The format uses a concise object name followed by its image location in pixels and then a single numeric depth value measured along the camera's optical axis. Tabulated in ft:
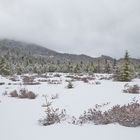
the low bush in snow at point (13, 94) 24.22
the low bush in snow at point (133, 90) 25.22
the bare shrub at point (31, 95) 23.17
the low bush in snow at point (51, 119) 14.14
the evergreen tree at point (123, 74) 46.29
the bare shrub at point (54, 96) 22.52
